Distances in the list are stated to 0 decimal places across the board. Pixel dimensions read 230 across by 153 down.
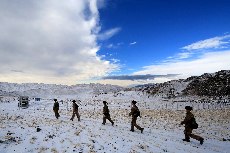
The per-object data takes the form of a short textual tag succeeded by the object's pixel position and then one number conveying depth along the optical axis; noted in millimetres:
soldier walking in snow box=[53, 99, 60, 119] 14370
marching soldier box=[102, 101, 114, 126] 11591
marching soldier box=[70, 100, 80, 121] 13184
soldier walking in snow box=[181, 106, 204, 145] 8012
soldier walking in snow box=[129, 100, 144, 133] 9808
